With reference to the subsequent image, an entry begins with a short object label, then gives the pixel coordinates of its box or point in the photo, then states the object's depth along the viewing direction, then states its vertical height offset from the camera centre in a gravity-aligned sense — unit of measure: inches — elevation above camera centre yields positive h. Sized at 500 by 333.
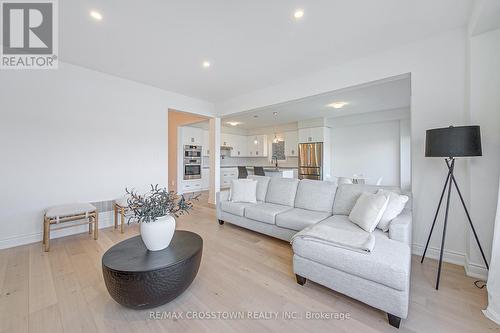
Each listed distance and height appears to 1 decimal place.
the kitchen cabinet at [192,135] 252.8 +39.4
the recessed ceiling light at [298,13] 79.4 +61.1
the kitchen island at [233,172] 274.1 -8.9
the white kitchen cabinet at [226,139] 317.0 +41.8
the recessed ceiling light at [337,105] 194.2 +60.0
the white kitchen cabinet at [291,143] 297.6 +34.0
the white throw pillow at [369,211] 82.3 -19.4
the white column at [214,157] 206.8 +8.9
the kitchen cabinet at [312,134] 257.1 +41.3
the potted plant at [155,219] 68.4 -18.8
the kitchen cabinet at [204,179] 279.8 -18.6
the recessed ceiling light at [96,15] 80.5 +61.5
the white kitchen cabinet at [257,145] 325.7 +33.8
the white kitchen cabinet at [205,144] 277.0 +29.9
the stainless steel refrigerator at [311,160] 257.0 +7.0
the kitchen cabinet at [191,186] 255.6 -26.1
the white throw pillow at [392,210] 82.9 -18.4
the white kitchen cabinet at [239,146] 334.6 +33.3
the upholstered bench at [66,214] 102.6 -26.4
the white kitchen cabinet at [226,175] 317.6 -15.4
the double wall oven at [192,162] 255.3 +4.8
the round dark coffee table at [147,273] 58.6 -32.5
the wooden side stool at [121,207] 128.3 -27.0
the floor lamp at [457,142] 72.7 +8.5
